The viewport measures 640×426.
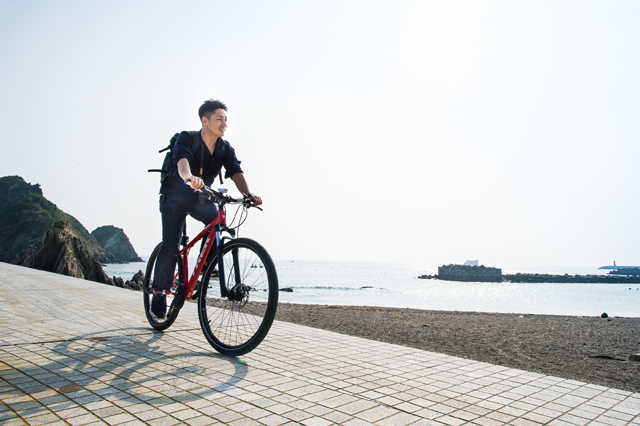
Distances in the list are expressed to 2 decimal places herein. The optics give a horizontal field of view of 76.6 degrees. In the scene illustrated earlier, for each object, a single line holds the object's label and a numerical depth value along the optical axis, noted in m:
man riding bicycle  3.93
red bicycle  3.16
